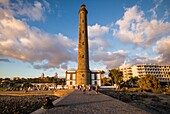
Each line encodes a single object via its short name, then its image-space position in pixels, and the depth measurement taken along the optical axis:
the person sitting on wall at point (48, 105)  8.68
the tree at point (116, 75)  57.68
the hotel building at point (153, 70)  112.06
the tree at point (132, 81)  84.62
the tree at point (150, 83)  41.25
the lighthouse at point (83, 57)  42.92
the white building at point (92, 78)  54.33
